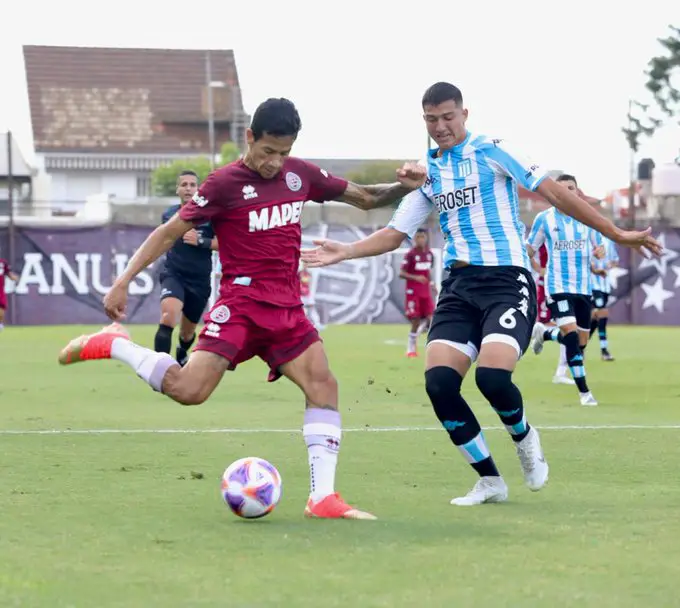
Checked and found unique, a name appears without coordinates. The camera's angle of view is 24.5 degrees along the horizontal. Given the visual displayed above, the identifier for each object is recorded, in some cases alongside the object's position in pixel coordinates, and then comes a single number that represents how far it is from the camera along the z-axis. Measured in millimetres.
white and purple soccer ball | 7211
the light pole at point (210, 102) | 63544
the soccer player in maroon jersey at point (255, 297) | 7570
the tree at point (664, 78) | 56094
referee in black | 16359
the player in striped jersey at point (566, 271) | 15406
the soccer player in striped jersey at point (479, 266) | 7883
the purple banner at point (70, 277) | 34562
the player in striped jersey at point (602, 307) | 21781
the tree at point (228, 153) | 66500
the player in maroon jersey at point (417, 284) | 23542
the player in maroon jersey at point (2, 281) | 29531
